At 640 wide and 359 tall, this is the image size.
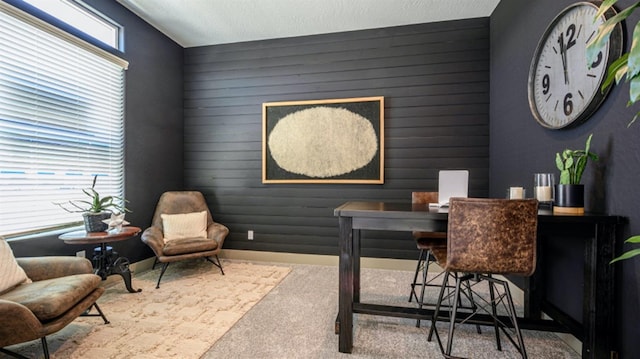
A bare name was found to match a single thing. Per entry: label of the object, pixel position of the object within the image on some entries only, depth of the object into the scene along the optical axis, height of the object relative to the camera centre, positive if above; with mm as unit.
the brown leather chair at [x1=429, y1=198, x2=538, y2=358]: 1524 -349
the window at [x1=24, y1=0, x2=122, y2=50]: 2494 +1545
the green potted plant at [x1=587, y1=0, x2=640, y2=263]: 819 +389
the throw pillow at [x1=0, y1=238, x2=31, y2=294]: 1728 -643
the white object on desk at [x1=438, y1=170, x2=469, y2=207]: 1972 -68
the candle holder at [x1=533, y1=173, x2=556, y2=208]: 1828 -85
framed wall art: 3480 +443
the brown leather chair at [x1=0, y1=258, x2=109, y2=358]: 1451 -747
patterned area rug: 1850 -1181
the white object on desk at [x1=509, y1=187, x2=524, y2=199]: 1887 -118
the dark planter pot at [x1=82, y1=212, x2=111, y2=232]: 2439 -437
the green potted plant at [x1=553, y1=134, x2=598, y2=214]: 1599 -34
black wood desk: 1526 -593
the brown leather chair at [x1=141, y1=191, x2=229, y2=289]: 2938 -720
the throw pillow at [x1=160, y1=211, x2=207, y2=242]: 3303 -637
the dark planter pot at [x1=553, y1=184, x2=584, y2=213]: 1598 -125
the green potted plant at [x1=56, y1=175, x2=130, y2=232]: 2445 -348
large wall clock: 1599 +717
